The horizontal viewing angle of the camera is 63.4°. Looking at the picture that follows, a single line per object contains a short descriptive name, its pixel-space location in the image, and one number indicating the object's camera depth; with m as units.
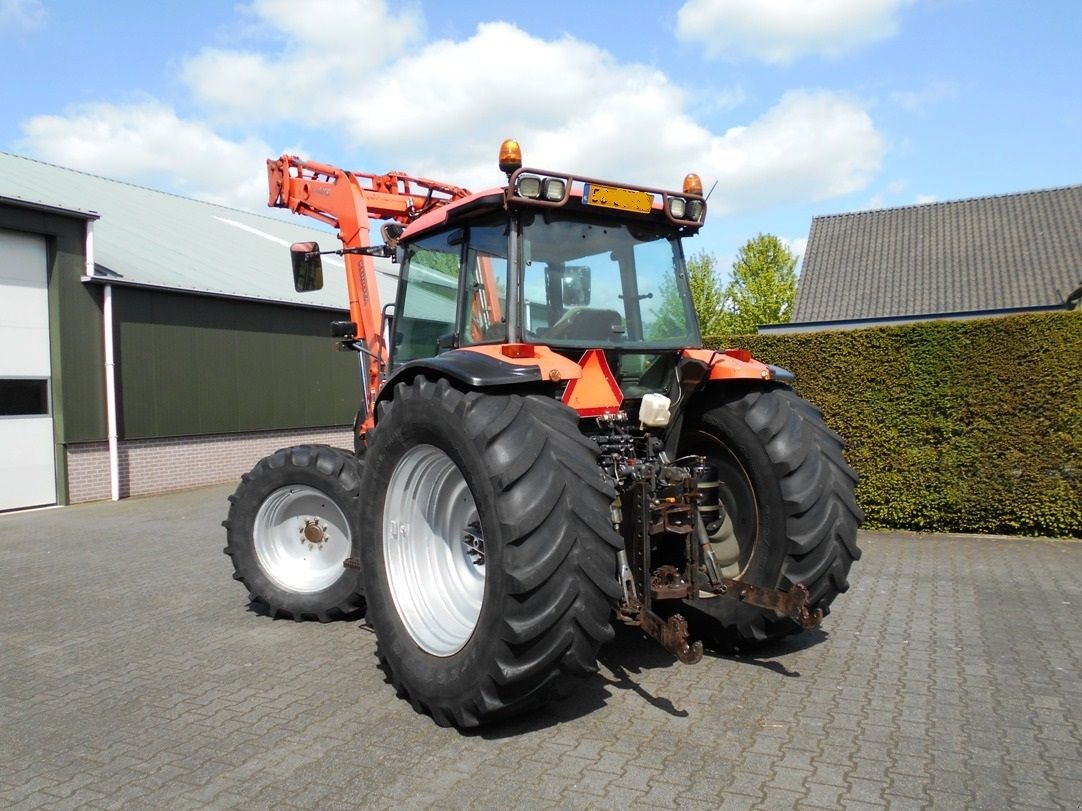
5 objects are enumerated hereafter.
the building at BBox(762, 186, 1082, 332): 23.16
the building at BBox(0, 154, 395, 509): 11.99
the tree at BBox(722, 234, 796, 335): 39.91
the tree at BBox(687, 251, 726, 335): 38.94
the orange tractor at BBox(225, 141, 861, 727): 3.64
